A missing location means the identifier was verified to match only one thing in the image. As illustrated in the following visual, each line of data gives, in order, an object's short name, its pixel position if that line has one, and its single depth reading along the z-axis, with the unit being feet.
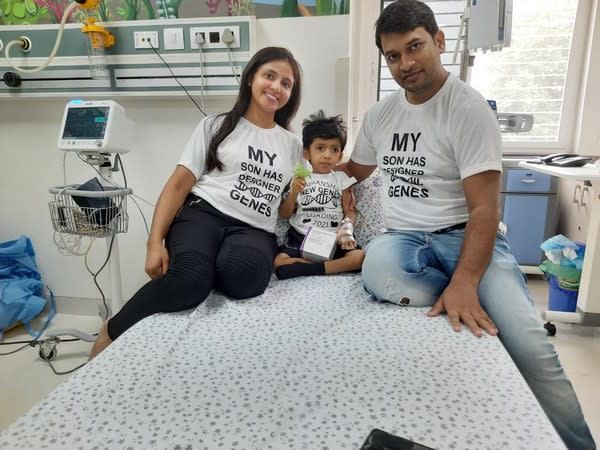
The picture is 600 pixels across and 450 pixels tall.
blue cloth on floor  6.59
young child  5.03
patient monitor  5.28
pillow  5.24
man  3.33
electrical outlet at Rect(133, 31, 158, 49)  6.49
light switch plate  6.43
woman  4.05
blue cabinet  9.12
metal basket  5.20
